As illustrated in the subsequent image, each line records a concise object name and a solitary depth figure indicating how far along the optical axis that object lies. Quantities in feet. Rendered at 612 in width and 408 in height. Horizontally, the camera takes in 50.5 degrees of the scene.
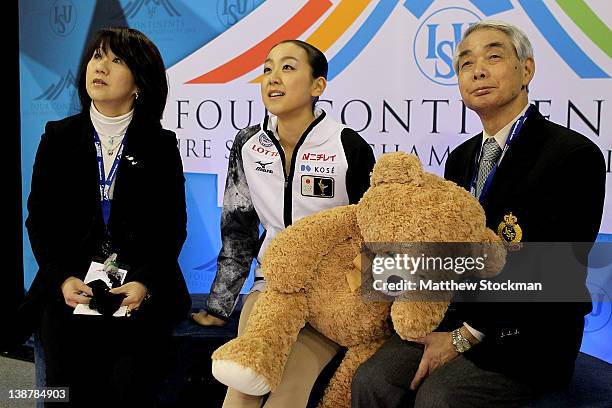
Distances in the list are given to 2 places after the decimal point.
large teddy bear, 5.17
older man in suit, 5.48
